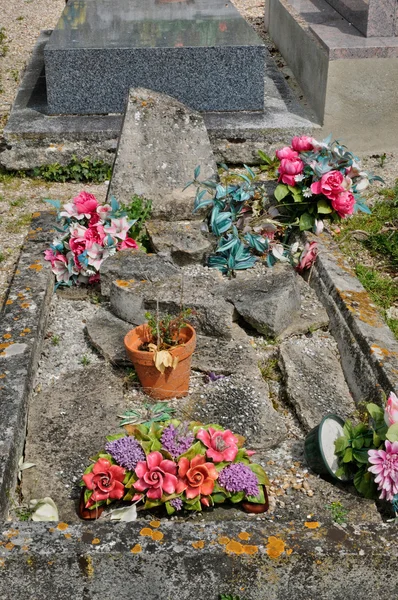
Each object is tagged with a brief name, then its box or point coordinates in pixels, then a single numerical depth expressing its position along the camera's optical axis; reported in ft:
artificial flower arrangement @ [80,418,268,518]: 10.03
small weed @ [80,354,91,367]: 13.55
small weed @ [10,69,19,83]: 31.05
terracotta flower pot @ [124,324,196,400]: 12.26
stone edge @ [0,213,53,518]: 10.65
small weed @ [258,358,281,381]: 13.50
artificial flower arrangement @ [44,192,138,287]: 15.66
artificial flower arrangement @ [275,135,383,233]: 16.44
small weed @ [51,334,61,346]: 14.17
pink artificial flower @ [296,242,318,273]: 15.93
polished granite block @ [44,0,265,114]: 22.66
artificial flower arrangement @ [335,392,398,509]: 9.90
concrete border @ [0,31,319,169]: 22.43
